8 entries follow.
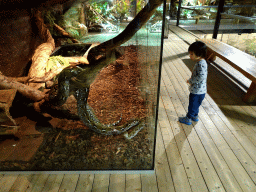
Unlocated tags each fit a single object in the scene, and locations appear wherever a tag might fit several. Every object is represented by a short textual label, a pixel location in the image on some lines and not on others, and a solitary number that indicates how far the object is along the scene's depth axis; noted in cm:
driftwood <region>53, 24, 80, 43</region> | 162
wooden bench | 258
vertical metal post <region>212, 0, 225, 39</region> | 457
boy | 182
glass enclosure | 128
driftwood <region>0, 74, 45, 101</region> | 163
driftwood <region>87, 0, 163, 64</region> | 111
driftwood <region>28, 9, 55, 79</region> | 205
